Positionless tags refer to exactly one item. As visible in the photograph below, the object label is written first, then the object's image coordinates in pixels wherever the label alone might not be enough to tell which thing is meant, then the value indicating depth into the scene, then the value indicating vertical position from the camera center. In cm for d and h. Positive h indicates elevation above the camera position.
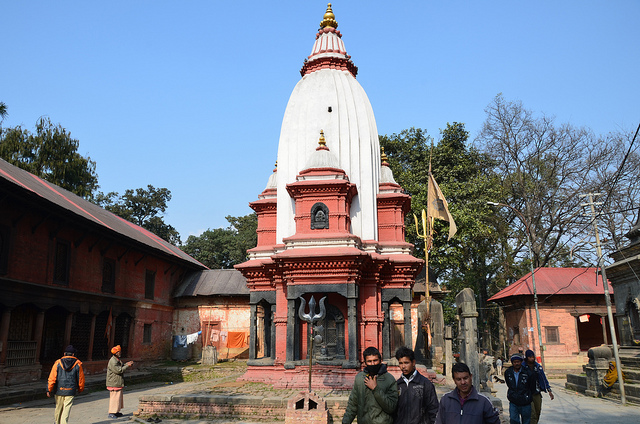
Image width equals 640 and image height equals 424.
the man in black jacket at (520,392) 830 -114
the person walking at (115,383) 1159 -132
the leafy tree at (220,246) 4516 +706
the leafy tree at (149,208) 4853 +1129
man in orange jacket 930 -106
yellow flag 1970 +468
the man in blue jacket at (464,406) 448 -74
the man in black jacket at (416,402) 532 -83
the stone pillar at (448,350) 1546 -84
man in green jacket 536 -76
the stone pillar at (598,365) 1620 -141
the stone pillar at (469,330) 1100 -16
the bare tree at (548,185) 2955 +821
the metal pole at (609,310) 1465 +35
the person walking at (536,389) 883 -119
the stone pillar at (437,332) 2229 -43
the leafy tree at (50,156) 3170 +1099
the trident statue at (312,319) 1184 +12
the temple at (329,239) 1608 +295
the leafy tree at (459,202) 2919 +699
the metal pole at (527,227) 2188 +526
